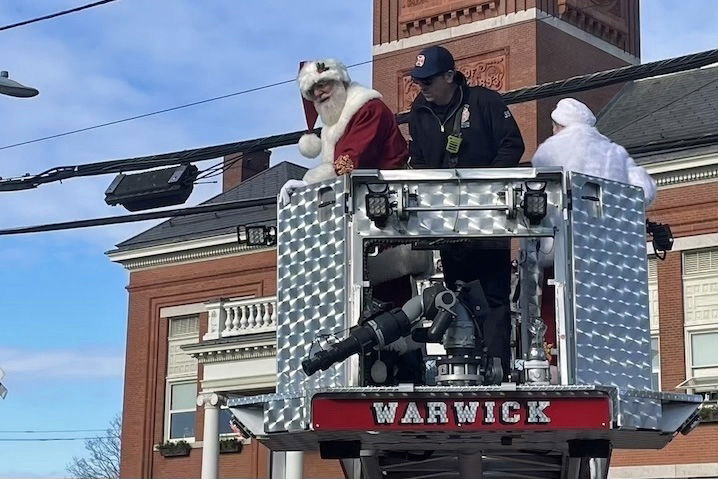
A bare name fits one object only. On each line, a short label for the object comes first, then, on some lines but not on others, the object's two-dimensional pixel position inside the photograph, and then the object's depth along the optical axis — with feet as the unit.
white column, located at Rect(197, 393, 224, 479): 91.76
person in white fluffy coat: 24.11
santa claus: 24.50
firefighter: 24.29
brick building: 81.82
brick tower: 97.60
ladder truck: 20.81
